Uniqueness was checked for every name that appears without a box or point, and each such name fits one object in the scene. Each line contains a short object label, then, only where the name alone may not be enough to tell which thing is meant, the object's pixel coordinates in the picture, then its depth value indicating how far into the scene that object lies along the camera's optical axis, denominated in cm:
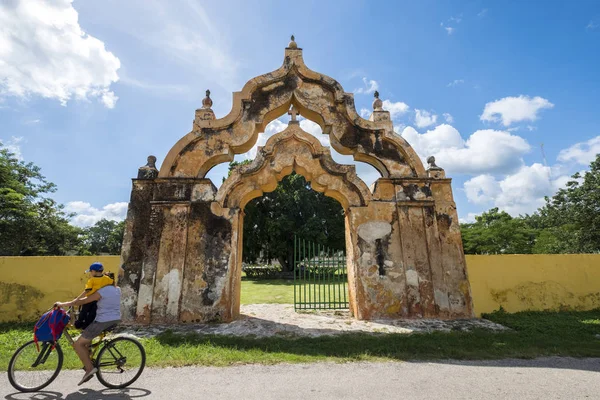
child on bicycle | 417
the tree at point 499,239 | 2469
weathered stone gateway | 755
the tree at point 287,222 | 2439
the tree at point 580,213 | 1698
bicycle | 393
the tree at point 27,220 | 1728
